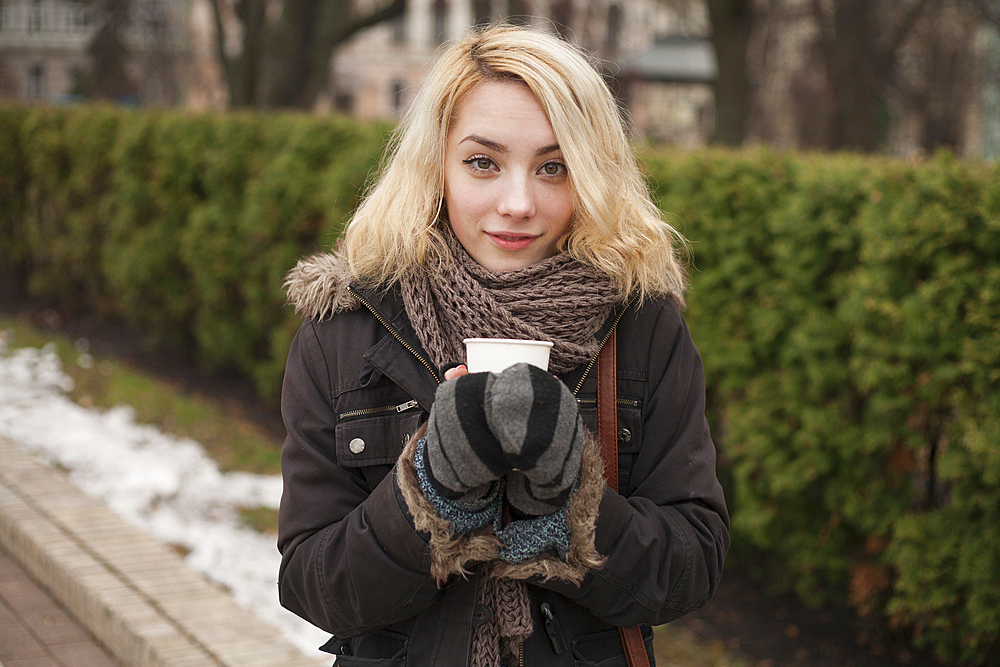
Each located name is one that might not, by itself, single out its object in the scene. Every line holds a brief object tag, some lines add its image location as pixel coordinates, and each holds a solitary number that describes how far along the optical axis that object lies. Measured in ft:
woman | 5.73
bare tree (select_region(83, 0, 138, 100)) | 122.72
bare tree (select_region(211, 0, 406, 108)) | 47.24
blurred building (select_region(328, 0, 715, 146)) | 75.87
